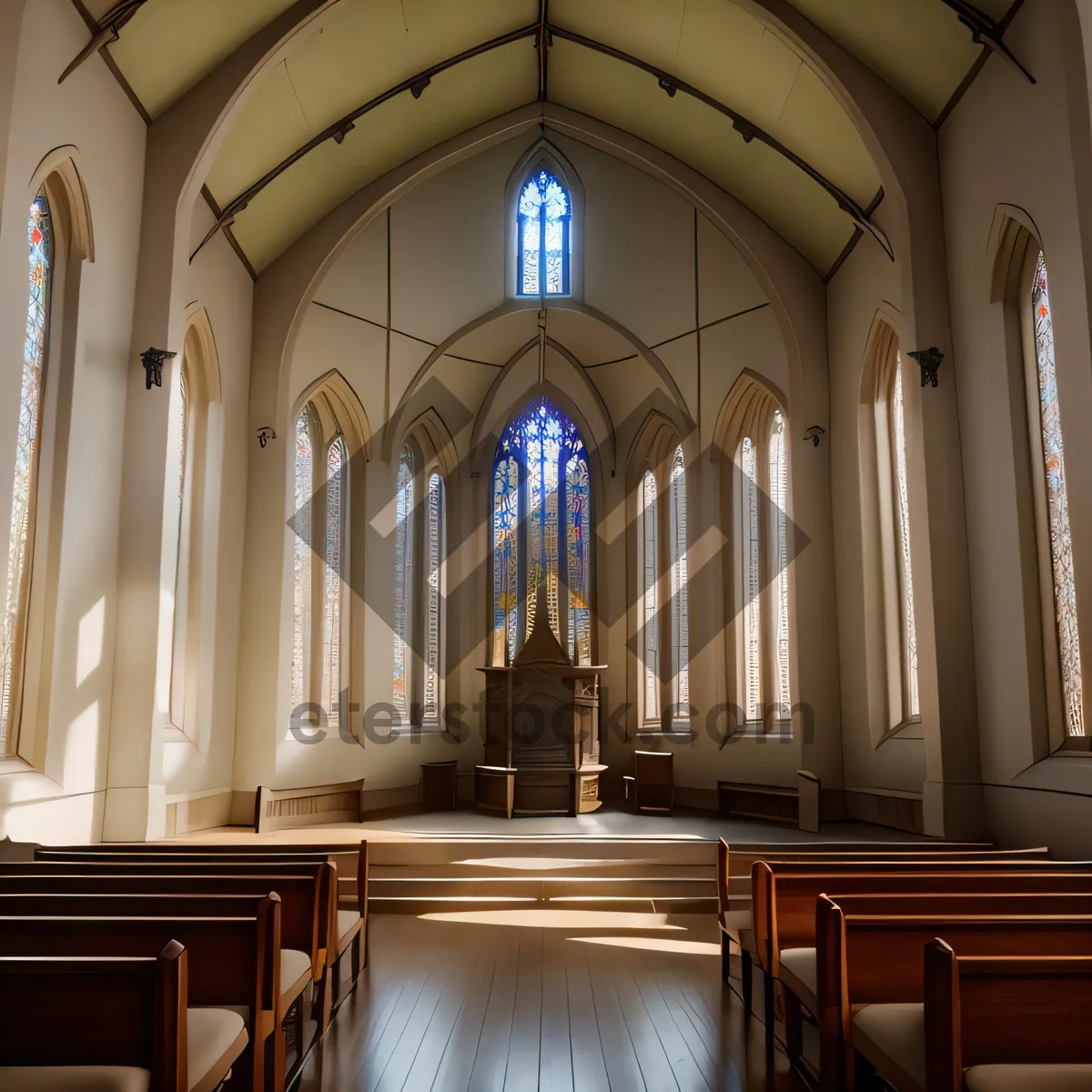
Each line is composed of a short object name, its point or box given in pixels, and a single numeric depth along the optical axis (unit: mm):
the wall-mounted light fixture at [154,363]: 7680
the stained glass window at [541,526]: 12844
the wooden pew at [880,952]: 3014
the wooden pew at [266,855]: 4914
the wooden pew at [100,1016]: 2354
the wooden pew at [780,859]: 4562
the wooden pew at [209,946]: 3025
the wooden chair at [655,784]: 11039
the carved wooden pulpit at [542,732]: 10648
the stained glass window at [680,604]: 12070
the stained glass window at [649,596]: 12344
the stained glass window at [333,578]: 11086
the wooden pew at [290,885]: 3875
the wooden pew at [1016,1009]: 2455
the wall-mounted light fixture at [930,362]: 7738
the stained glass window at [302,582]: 10773
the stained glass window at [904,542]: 9141
